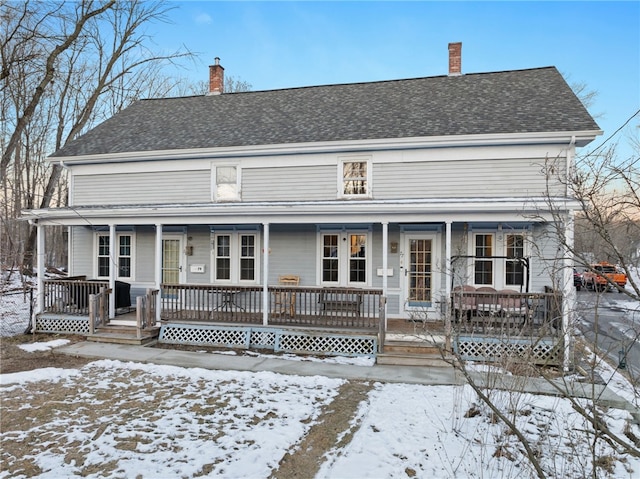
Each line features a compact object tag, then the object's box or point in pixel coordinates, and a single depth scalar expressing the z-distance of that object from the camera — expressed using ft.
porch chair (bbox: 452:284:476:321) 27.84
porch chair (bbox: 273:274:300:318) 31.94
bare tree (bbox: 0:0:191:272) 52.65
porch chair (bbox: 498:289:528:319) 26.86
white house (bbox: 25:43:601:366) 31.91
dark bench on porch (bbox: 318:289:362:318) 30.50
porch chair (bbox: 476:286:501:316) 27.32
